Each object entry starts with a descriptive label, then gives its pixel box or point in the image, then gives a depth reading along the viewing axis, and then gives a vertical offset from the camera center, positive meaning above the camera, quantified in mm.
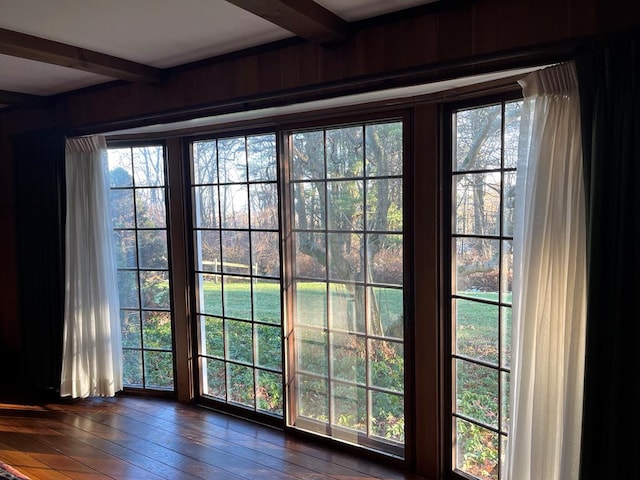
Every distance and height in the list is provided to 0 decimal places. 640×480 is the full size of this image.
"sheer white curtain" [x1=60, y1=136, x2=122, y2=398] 3807 -504
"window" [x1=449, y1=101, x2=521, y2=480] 2451 -337
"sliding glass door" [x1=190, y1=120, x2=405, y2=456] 2924 -403
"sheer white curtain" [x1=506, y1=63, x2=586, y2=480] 1914 -287
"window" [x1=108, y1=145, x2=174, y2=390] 3889 -349
